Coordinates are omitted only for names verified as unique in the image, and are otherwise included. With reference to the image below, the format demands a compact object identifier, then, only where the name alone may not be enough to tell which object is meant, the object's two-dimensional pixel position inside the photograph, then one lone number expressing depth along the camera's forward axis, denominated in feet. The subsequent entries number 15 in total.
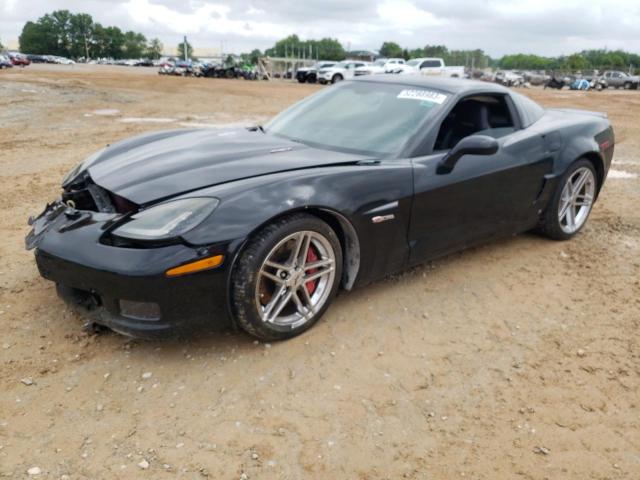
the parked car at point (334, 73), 111.55
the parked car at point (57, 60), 259.64
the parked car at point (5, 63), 147.04
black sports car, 8.00
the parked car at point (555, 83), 132.63
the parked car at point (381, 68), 106.22
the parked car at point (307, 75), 115.26
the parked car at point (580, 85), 126.11
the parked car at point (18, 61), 169.78
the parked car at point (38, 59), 264.29
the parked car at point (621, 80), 131.85
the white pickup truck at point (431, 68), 104.73
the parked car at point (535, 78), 164.54
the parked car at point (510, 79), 142.66
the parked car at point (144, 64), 292.61
